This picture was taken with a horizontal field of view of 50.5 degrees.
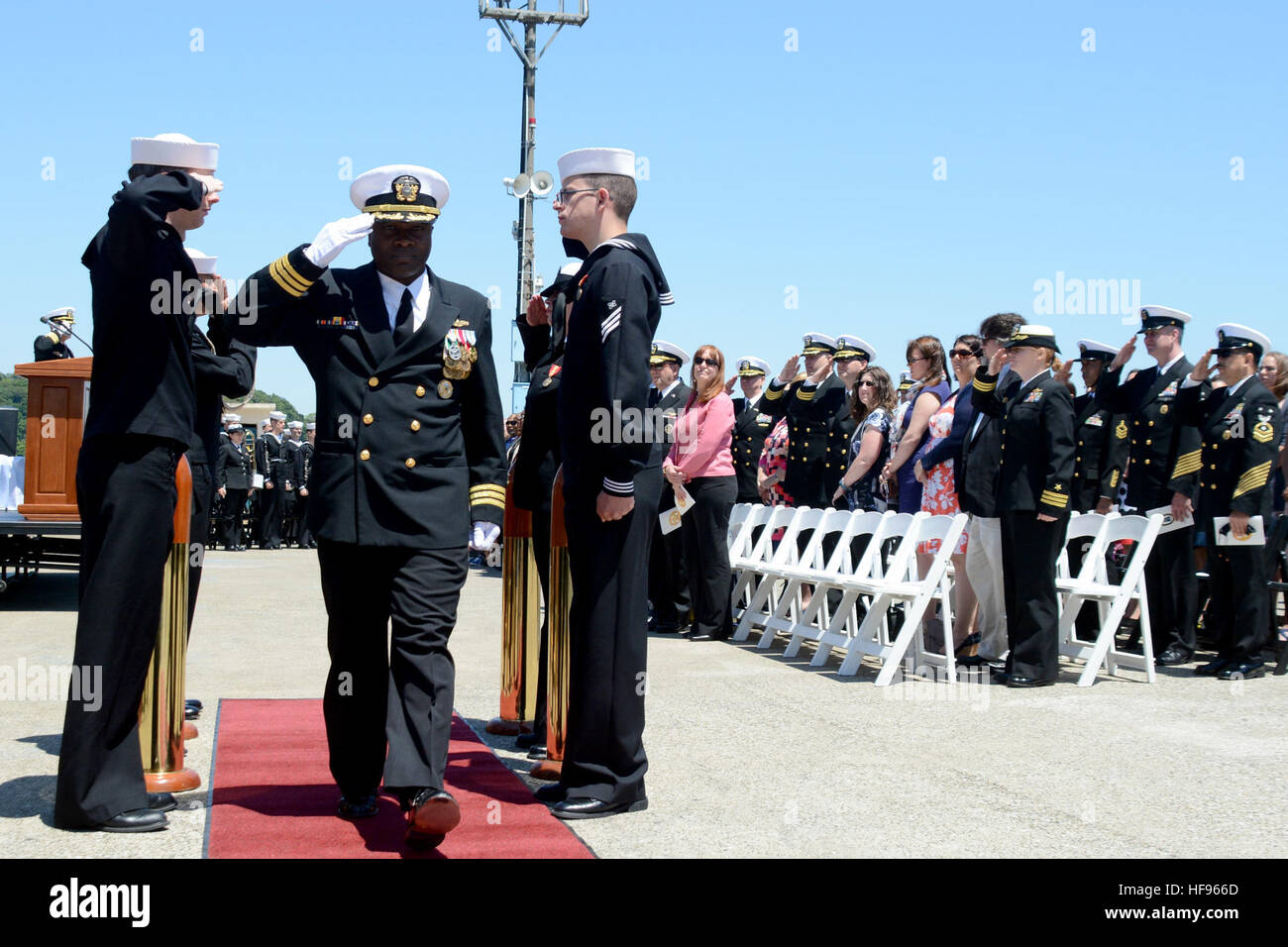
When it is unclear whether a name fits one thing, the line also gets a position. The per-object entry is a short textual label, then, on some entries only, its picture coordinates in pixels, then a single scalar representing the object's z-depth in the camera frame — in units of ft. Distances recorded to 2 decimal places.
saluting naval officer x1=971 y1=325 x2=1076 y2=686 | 28.55
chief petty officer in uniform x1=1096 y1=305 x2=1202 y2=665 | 32.68
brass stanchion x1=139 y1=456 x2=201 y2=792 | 17.46
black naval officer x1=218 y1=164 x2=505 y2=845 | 14.85
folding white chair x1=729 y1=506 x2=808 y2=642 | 36.68
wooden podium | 40.09
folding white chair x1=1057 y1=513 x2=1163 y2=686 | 29.63
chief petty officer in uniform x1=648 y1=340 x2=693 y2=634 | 37.60
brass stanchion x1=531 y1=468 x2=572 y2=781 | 19.72
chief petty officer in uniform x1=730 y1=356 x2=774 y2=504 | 43.80
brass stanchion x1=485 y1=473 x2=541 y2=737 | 22.07
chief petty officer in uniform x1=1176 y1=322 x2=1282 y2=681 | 30.68
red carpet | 14.80
